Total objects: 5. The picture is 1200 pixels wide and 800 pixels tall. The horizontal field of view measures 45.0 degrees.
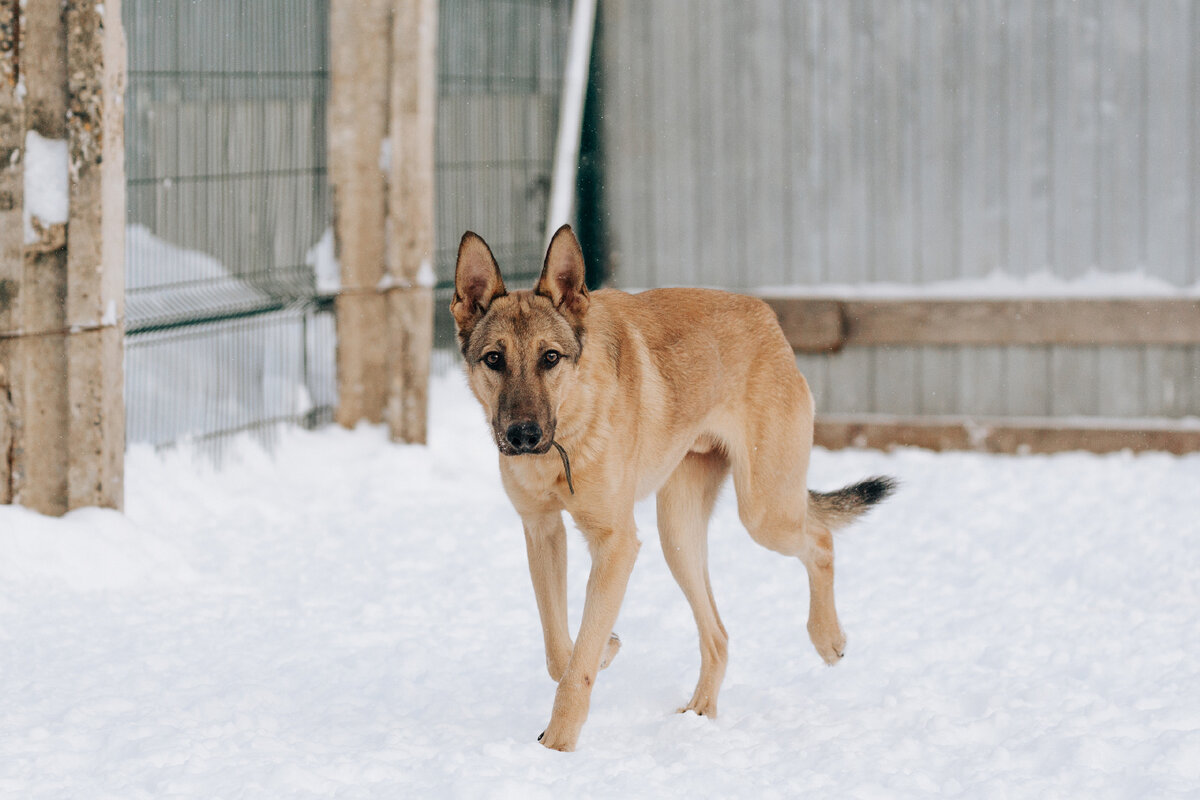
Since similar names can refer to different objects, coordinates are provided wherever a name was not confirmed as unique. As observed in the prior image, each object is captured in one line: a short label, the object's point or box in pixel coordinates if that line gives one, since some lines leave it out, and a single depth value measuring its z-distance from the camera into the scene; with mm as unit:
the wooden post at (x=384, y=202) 8188
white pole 9383
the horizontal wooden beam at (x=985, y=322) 8445
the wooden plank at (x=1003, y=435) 8461
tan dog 4082
